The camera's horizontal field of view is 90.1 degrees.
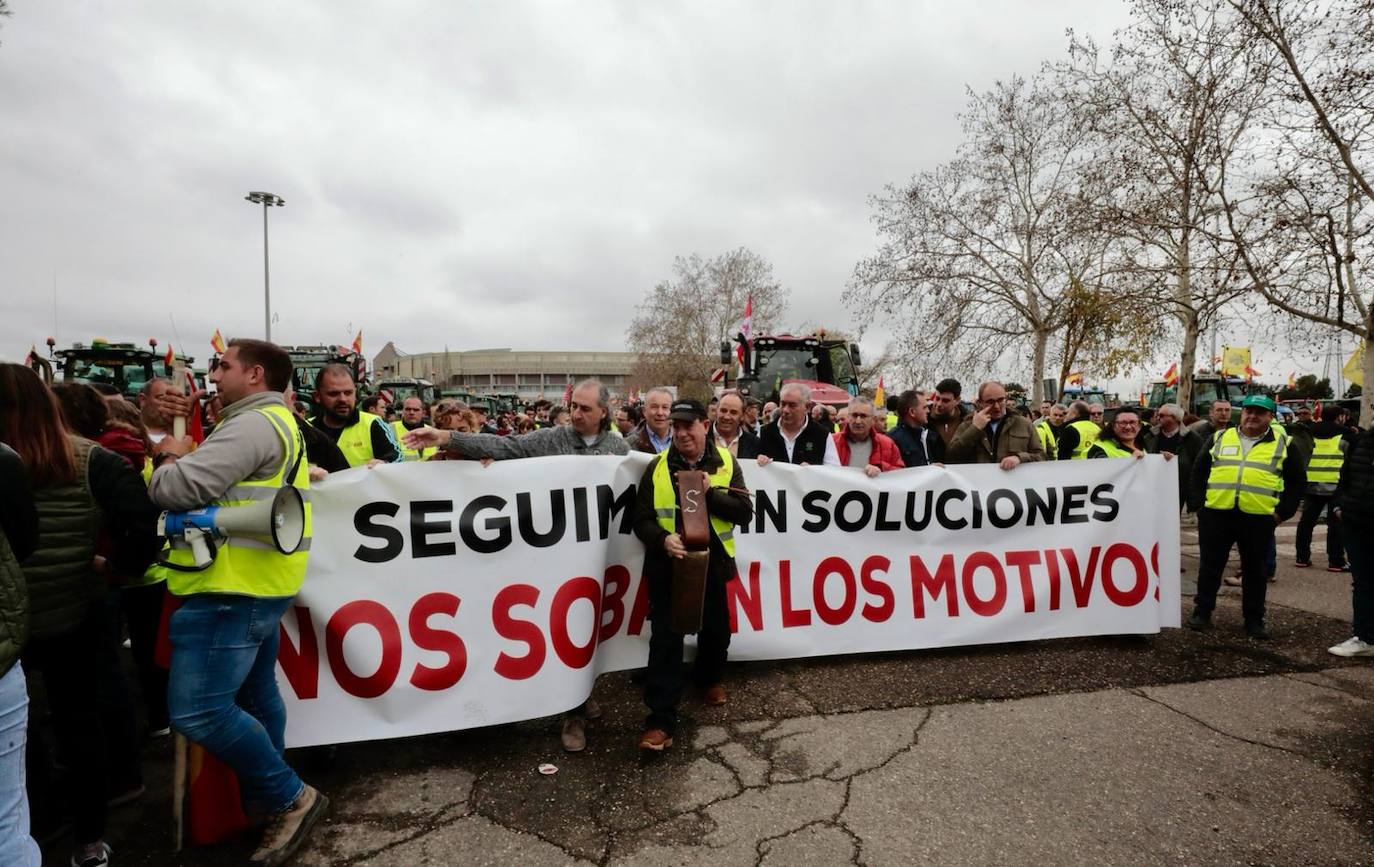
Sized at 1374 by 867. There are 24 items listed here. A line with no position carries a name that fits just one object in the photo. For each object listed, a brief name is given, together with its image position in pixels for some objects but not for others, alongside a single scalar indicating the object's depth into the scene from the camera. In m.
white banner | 3.30
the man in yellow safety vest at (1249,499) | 4.88
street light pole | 29.00
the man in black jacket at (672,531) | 3.29
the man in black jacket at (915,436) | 5.54
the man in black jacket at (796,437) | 5.28
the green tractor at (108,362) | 14.65
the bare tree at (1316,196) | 11.09
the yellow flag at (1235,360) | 25.55
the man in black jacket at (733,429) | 5.39
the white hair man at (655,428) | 4.29
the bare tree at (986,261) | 24.06
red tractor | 14.70
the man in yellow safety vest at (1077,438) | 6.67
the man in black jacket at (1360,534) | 4.51
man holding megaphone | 2.27
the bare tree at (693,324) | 49.53
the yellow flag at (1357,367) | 13.00
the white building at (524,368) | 111.19
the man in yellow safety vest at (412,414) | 7.35
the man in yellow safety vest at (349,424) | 4.18
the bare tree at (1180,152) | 13.34
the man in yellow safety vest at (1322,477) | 7.69
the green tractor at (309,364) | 15.79
